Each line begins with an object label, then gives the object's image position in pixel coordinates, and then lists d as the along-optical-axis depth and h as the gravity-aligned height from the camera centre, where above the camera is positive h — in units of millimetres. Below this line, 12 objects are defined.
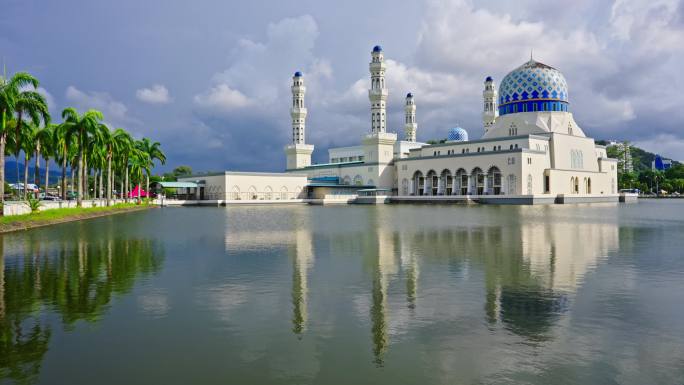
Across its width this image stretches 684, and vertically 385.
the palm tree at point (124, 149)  64125 +7195
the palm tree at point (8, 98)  33156 +6929
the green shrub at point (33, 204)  35219 +292
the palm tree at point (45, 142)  50625 +6623
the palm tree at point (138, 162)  75262 +6759
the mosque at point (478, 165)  80125 +6585
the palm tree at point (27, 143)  46531 +6290
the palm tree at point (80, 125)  47438 +7417
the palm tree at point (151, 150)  82062 +8829
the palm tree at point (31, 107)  36156 +6981
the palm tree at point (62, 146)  48488 +6126
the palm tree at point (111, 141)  54219 +7258
